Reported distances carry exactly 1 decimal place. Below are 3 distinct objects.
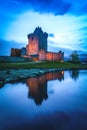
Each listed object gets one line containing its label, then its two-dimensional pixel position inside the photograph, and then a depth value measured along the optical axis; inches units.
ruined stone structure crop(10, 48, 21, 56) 1850.7
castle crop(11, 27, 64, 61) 2028.5
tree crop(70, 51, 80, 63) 1945.8
